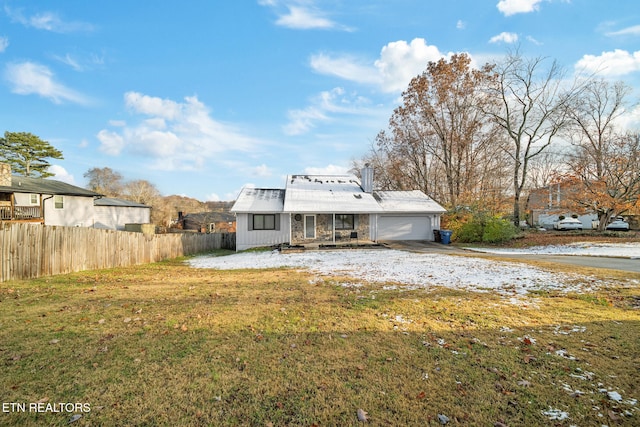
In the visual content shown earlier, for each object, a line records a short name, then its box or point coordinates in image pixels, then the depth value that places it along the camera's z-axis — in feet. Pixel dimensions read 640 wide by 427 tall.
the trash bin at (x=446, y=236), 64.49
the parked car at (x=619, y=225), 95.61
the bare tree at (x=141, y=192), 150.79
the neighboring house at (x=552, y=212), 71.05
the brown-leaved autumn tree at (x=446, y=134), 84.74
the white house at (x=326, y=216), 61.87
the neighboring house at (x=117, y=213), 97.50
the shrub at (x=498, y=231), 60.44
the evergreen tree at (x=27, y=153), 110.22
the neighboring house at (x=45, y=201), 61.87
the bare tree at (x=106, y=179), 156.15
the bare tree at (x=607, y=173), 62.69
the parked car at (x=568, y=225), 101.34
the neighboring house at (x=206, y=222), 136.46
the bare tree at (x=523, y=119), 76.28
